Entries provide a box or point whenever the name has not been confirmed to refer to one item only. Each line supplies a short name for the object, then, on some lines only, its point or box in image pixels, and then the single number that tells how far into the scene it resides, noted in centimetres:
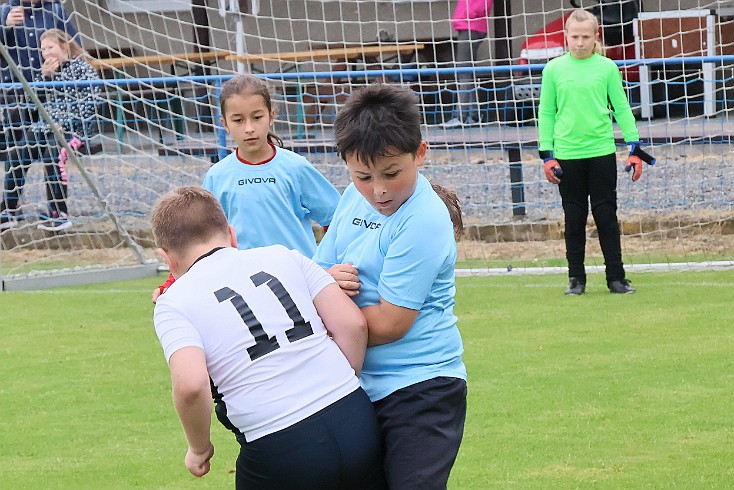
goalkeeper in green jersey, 1477
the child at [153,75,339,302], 949
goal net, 1917
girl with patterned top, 1907
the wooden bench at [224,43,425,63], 2208
